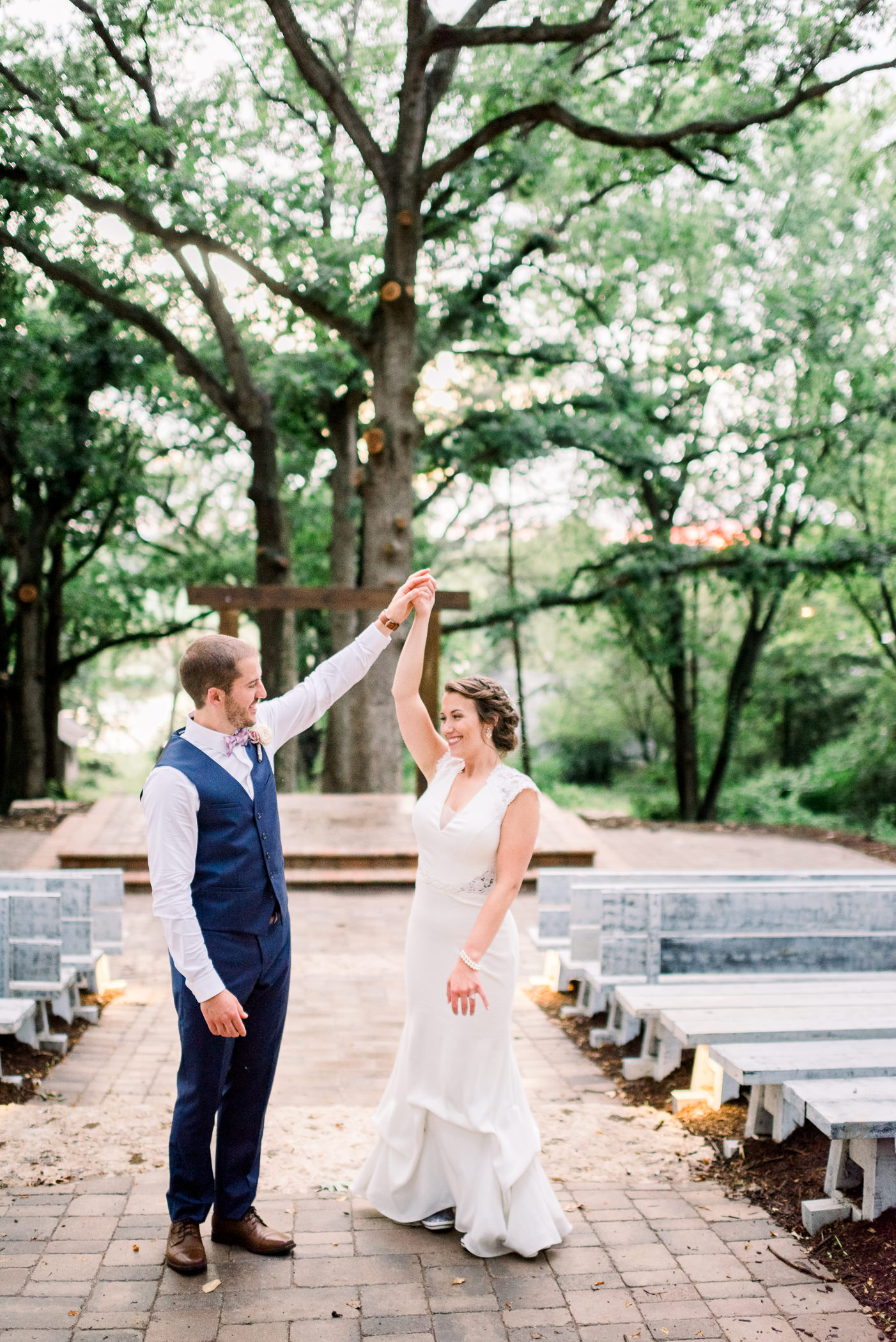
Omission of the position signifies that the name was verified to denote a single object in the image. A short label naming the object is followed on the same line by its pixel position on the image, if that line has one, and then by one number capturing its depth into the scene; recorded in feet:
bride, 11.35
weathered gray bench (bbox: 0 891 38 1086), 15.03
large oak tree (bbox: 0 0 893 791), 38.70
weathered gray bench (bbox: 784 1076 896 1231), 11.21
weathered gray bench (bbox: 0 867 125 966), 19.44
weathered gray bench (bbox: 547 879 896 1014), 17.83
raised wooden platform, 34.37
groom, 10.11
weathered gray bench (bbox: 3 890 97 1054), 17.56
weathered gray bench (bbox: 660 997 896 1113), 14.16
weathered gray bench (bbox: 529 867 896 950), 21.44
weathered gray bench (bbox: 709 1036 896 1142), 12.71
